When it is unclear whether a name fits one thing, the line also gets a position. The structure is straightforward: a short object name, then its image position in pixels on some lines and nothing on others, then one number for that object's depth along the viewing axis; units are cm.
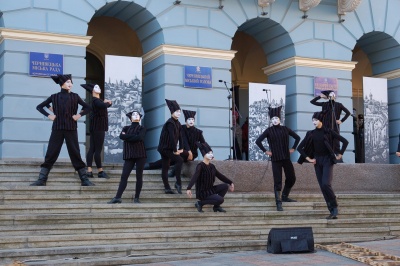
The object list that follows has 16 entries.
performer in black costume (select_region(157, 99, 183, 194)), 1376
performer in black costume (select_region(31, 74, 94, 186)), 1289
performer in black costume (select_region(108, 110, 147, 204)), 1272
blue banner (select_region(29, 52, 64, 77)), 1600
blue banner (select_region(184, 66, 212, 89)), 1762
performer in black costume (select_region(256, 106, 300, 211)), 1373
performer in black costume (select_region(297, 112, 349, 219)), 1316
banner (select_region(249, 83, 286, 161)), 1816
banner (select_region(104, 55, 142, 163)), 1681
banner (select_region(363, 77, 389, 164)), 1984
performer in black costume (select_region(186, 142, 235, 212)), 1272
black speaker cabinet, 1111
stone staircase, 1053
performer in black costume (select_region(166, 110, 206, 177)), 1433
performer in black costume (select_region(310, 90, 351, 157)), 1595
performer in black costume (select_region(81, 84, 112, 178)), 1376
